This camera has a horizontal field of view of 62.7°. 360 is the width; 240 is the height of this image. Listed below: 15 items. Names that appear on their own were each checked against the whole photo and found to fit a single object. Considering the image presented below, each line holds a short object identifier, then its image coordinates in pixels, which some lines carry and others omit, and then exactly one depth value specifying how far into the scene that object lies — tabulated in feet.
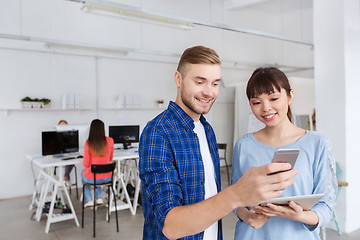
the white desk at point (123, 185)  16.65
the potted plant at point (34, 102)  20.12
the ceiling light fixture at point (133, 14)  12.73
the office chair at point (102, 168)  13.73
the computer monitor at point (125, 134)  21.06
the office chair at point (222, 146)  23.05
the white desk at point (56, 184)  14.32
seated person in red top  14.88
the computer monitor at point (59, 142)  16.85
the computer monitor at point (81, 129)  18.20
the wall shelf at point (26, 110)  20.07
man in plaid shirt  2.56
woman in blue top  4.23
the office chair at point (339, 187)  11.34
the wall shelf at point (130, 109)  24.12
